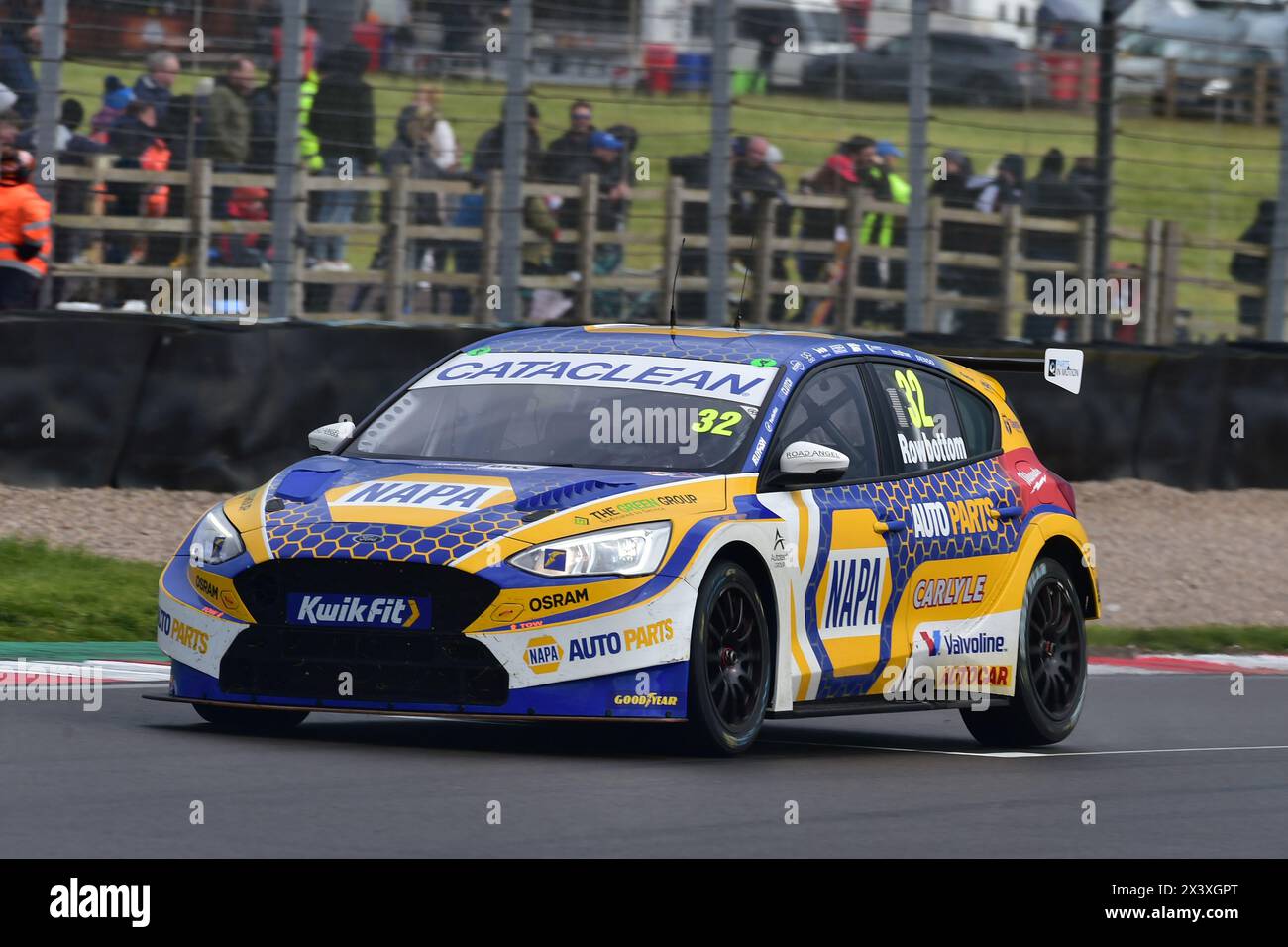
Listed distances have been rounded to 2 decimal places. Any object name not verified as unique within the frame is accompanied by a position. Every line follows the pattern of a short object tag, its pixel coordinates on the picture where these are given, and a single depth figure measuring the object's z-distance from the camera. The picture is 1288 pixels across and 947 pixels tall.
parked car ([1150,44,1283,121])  20.59
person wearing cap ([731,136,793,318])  18.75
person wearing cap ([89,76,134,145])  17.48
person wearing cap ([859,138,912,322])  19.34
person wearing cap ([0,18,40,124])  17.06
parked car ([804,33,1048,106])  19.09
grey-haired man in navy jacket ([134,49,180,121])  17.83
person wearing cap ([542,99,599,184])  18.41
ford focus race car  8.57
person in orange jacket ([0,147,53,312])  17.00
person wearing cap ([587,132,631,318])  18.69
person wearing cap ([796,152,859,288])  19.58
